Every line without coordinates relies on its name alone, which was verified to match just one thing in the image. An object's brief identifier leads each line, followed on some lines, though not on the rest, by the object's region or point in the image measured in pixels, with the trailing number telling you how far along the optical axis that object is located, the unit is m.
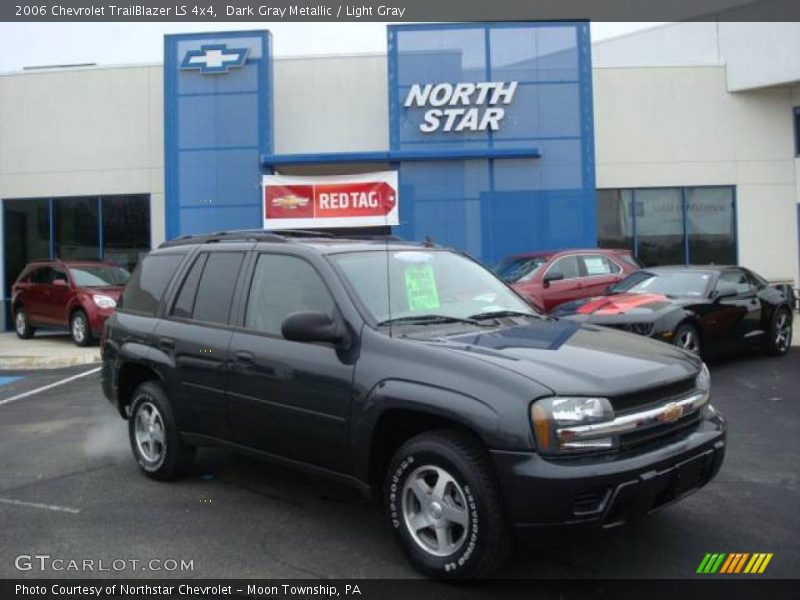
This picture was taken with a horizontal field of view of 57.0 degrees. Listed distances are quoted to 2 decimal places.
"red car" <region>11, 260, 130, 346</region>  13.91
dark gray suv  3.35
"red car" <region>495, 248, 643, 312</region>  11.88
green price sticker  4.42
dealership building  17.27
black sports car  8.71
